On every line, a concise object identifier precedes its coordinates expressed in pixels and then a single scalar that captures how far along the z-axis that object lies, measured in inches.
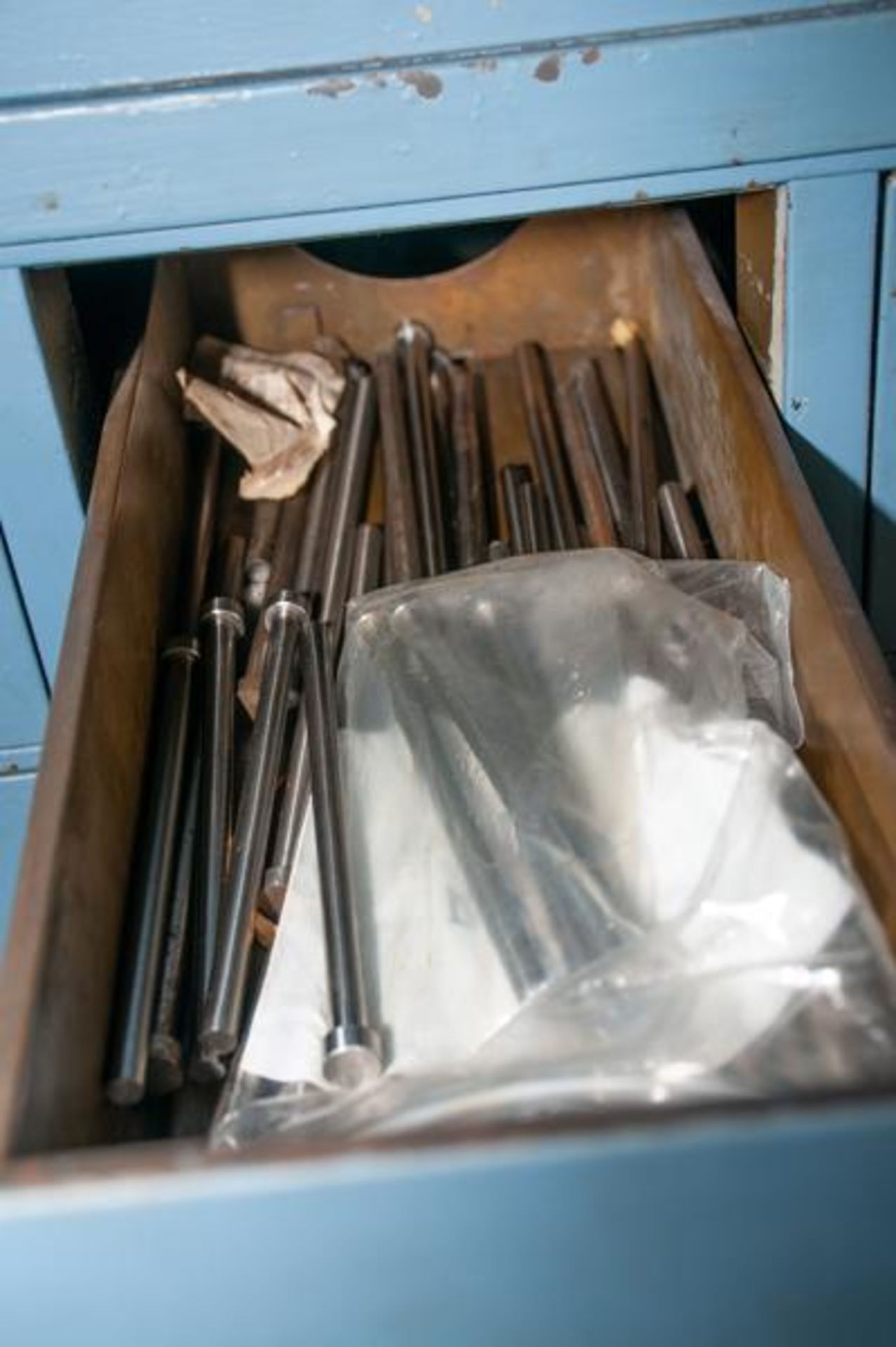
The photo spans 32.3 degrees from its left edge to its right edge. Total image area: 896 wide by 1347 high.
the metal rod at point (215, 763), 32.8
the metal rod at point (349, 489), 41.6
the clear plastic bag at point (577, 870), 24.8
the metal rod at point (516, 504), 42.6
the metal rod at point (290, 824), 33.1
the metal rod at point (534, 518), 42.5
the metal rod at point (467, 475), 43.0
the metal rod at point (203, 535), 40.9
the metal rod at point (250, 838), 30.3
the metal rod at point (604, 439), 42.6
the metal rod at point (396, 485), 41.8
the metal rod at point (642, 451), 41.3
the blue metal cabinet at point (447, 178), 21.2
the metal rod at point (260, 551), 42.9
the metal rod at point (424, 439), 42.8
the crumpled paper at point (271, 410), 45.9
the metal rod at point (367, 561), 41.7
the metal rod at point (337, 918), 28.5
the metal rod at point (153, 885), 28.1
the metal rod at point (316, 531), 42.6
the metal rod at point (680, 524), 40.2
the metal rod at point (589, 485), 41.4
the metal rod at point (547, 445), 43.0
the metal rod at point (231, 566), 42.8
